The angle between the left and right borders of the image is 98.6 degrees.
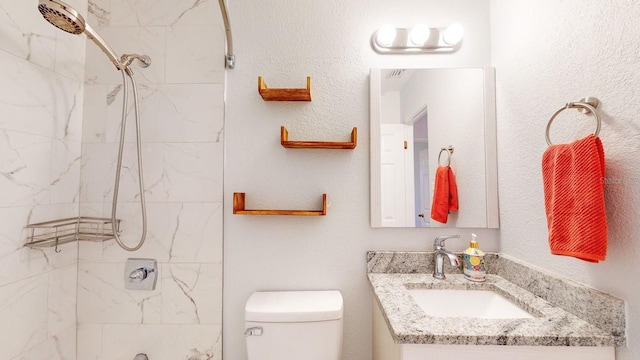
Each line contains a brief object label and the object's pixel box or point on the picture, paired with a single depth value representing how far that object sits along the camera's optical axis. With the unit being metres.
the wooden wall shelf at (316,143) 1.20
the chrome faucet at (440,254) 1.18
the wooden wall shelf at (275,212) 1.18
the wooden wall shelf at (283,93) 1.19
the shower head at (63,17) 0.74
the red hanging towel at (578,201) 0.71
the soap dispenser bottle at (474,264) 1.16
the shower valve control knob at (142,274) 1.26
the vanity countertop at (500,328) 0.71
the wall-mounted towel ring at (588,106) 0.76
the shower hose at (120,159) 1.12
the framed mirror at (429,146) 1.26
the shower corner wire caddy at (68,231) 1.08
